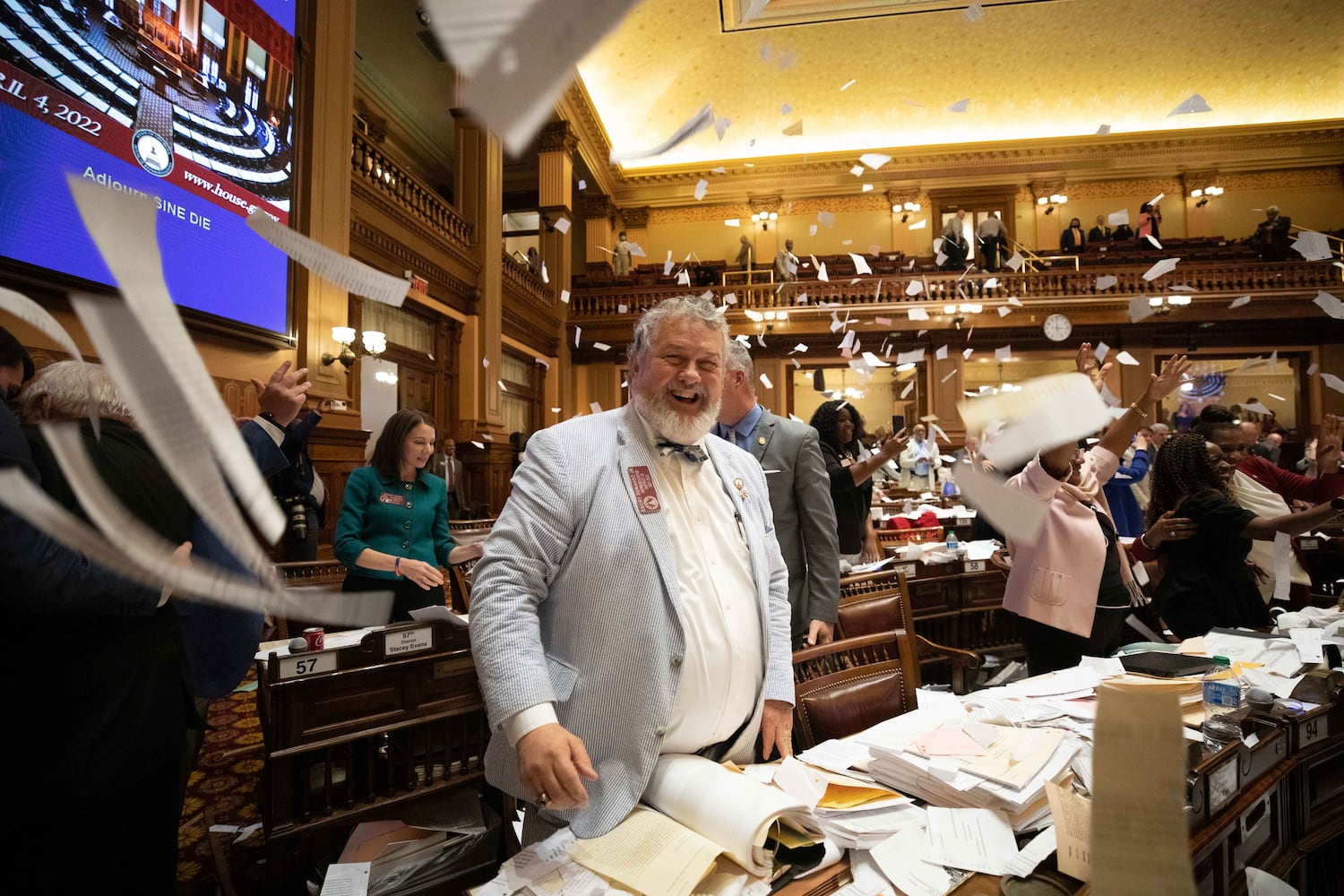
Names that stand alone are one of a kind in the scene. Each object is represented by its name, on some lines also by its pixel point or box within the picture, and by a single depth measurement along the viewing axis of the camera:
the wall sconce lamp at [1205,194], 12.19
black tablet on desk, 1.65
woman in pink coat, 2.09
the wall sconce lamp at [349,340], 2.98
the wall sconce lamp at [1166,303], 10.07
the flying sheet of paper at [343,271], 0.33
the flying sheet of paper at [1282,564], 2.33
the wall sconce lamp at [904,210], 12.98
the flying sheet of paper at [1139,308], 2.25
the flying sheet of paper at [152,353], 0.25
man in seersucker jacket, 1.07
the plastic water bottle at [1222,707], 1.23
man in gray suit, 2.15
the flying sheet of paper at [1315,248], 2.06
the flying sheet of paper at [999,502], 0.54
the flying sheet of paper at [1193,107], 1.82
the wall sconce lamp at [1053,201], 12.60
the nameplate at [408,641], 1.57
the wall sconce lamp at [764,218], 13.37
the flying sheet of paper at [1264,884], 1.08
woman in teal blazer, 2.33
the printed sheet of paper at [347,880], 1.26
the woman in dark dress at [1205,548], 2.26
